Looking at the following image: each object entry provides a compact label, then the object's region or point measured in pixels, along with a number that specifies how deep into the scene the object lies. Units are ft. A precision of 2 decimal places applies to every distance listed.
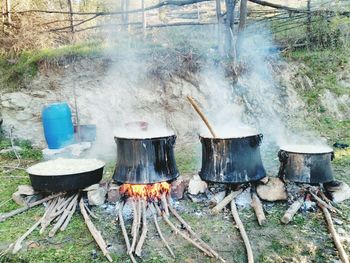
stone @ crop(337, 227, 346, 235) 14.01
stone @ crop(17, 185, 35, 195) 17.81
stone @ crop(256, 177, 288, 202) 16.51
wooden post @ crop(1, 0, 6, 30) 32.95
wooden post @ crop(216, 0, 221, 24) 29.90
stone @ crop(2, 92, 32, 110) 30.50
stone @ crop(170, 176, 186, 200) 17.17
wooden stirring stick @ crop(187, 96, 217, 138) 15.69
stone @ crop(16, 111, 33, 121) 30.37
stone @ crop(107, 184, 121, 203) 16.90
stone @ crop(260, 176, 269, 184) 16.89
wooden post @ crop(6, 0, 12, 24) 33.12
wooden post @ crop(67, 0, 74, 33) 33.73
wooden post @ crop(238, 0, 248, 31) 28.43
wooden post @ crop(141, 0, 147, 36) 33.68
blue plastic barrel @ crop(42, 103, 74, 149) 26.14
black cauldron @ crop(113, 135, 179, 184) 16.78
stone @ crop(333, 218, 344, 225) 14.74
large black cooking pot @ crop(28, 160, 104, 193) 16.65
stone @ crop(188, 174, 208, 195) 17.31
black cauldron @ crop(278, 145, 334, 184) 16.48
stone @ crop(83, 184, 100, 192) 17.15
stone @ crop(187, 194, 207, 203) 17.12
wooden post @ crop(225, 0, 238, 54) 28.60
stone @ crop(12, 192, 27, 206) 17.47
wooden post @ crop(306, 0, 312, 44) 32.78
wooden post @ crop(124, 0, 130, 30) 36.08
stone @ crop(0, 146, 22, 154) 27.40
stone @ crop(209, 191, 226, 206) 16.60
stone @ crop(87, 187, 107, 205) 16.71
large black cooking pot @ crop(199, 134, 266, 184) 16.79
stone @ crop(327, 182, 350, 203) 16.52
